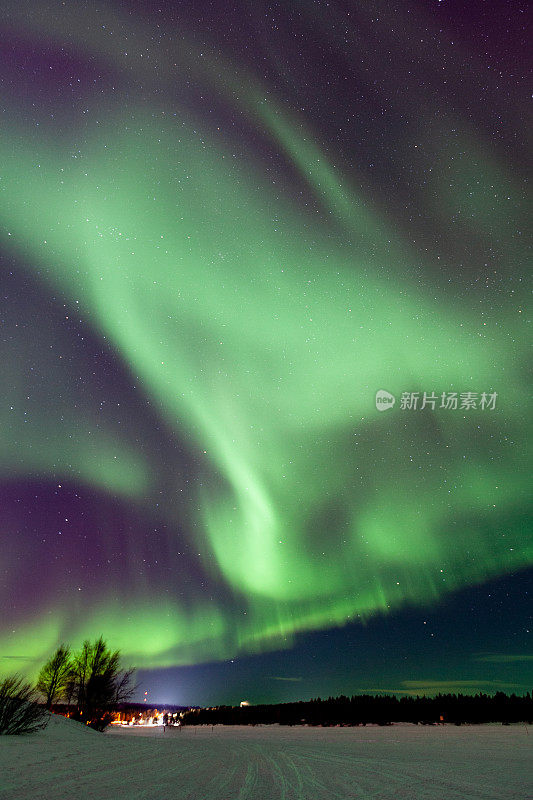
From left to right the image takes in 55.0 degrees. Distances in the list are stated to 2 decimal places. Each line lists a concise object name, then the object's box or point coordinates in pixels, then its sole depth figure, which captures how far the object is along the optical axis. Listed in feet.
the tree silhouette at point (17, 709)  62.13
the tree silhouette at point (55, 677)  139.33
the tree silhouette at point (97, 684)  132.36
